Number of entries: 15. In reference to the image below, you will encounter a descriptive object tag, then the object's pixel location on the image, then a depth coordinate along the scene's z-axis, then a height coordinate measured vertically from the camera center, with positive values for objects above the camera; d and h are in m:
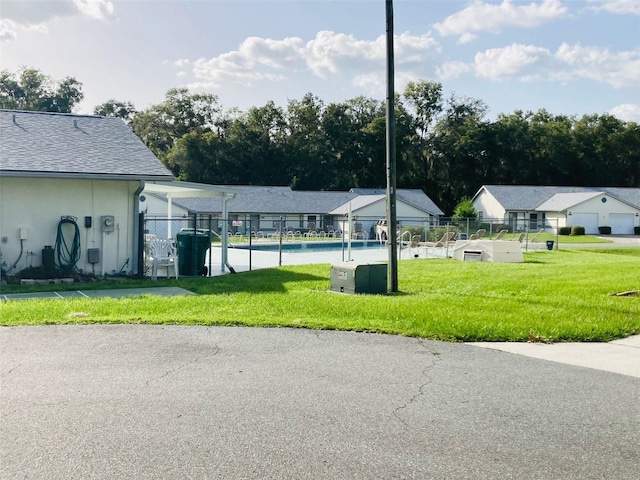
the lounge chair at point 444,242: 25.25 -0.36
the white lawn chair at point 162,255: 14.61 -0.46
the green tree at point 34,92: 72.38 +17.46
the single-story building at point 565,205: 58.88 +2.62
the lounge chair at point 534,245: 29.77 -0.64
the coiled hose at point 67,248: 13.93 -0.25
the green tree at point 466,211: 57.53 +2.03
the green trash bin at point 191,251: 15.48 -0.40
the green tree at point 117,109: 79.81 +16.67
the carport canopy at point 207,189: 16.47 +1.26
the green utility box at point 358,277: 12.20 -0.87
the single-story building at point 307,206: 50.22 +2.41
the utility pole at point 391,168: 12.35 +1.34
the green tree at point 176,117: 74.56 +14.55
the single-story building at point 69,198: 13.62 +0.89
